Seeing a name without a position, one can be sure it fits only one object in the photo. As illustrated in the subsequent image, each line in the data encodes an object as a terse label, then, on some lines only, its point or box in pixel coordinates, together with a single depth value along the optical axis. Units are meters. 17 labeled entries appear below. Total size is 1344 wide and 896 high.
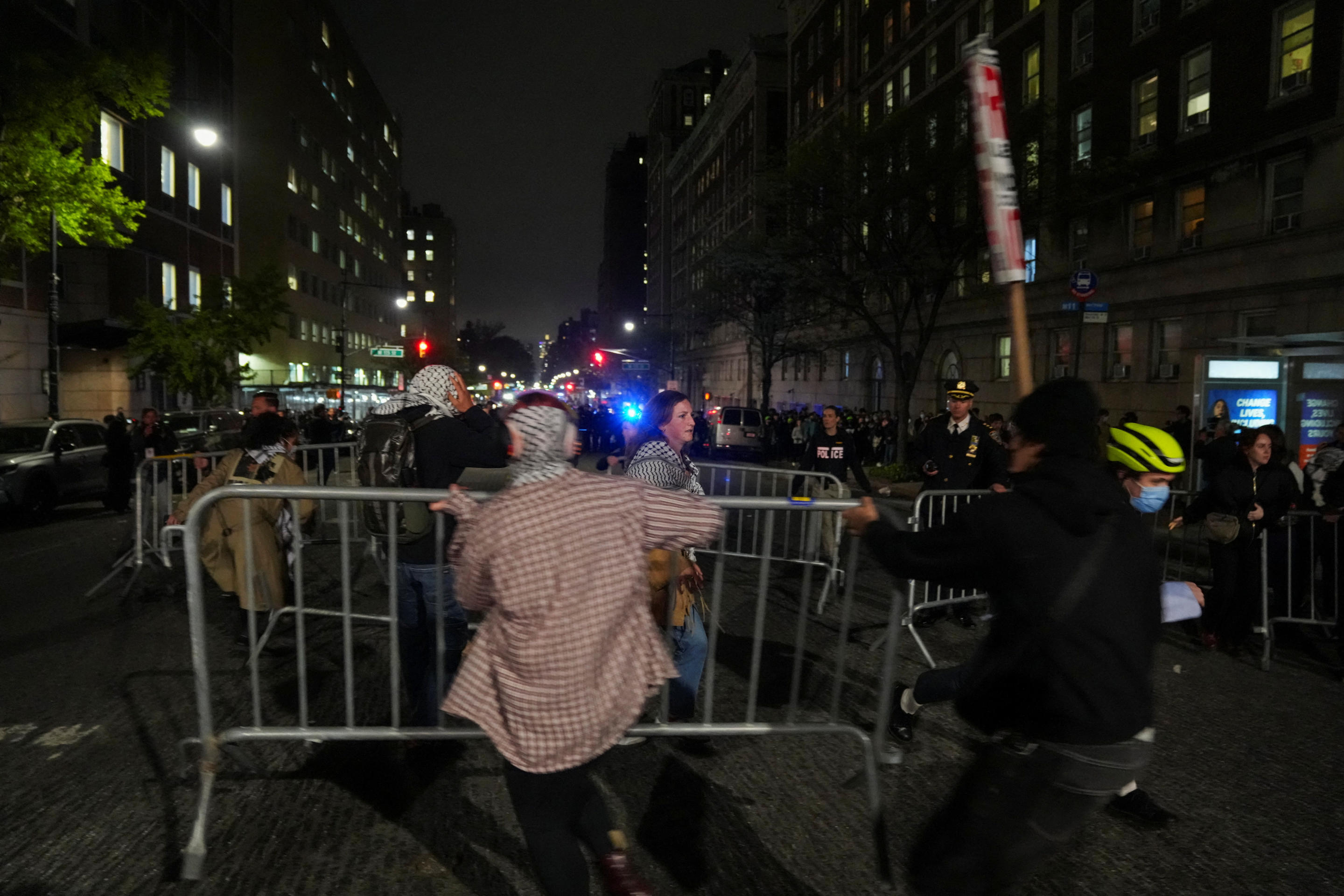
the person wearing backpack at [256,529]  6.21
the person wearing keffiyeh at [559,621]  2.49
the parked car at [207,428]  17.55
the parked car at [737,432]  29.66
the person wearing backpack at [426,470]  4.46
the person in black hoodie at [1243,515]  6.92
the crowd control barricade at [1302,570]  6.89
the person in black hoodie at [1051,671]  2.25
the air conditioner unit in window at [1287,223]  20.12
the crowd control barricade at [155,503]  8.25
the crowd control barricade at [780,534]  7.84
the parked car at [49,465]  13.36
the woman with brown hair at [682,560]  4.13
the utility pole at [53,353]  19.81
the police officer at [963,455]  7.79
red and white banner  3.35
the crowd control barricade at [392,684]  3.52
